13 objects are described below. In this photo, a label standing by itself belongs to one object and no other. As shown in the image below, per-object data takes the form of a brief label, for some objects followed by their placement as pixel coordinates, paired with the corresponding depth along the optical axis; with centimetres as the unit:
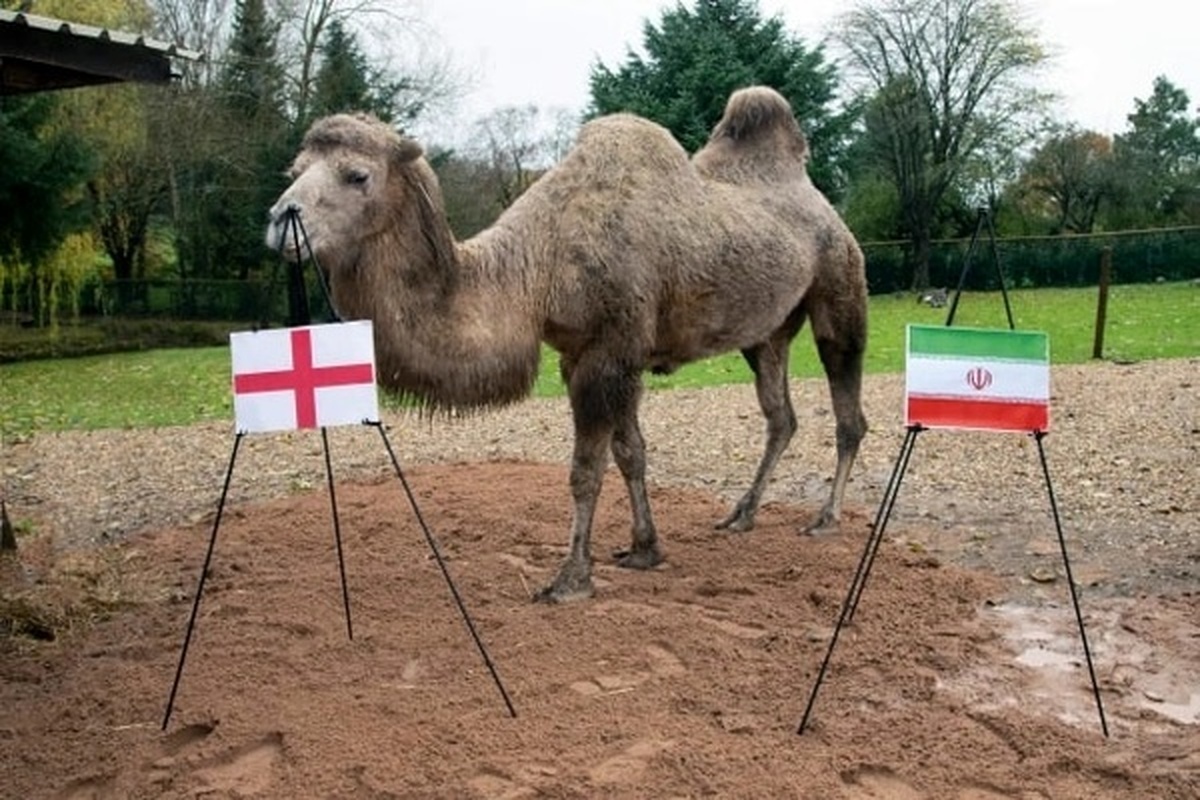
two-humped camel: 467
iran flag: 418
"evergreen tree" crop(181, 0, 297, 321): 2902
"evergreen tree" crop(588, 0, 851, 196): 2795
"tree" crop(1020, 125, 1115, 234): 3734
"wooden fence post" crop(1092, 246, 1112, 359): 1636
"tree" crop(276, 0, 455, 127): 2908
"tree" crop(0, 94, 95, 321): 1840
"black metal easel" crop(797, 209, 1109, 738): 402
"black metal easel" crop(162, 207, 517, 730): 410
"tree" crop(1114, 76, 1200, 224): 3756
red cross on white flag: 421
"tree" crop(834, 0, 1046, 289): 3494
